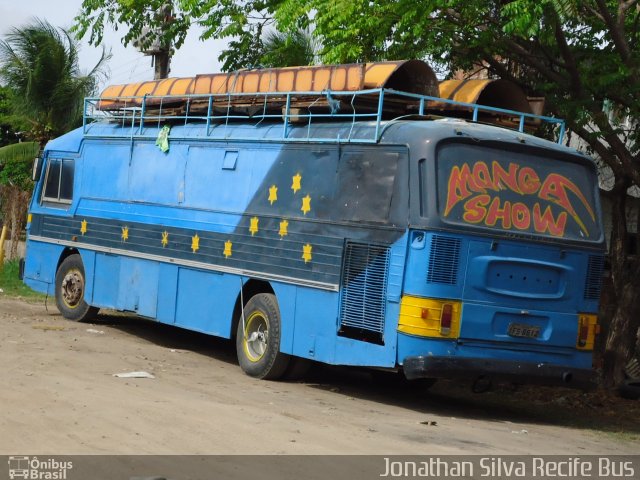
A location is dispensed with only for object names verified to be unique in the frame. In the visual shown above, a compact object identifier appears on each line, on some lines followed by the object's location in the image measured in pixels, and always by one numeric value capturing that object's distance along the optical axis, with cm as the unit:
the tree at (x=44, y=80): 2814
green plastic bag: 1434
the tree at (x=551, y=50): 1352
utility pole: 1856
